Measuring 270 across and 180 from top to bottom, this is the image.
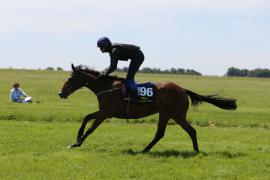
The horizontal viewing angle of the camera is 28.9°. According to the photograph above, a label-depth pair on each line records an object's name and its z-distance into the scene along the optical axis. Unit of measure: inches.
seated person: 1210.0
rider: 519.2
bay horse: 532.1
